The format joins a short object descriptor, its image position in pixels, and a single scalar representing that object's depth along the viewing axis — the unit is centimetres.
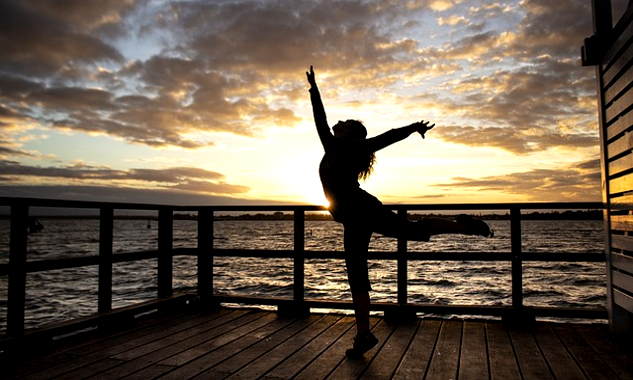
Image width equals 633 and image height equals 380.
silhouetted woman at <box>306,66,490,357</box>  330
